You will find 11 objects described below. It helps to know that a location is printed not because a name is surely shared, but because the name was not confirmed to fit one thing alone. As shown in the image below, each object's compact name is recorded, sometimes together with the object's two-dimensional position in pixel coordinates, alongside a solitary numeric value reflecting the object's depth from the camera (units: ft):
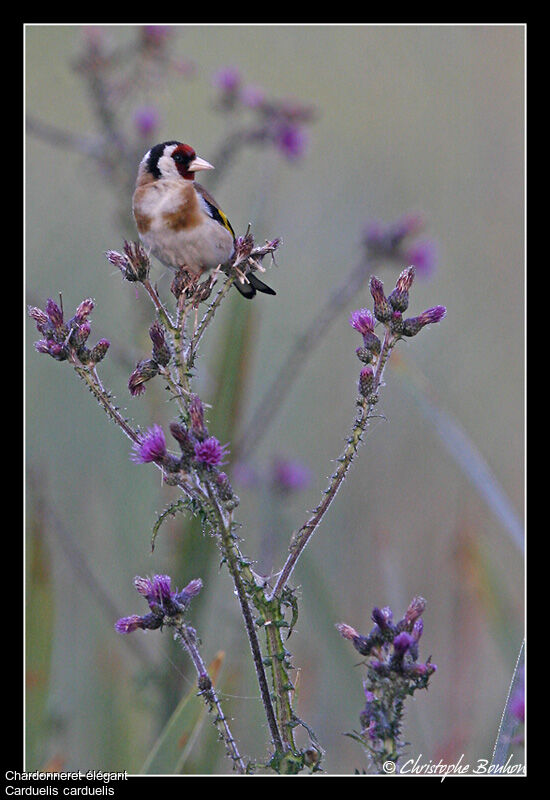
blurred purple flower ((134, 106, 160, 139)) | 25.86
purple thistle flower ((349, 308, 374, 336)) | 14.84
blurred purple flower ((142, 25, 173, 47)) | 25.20
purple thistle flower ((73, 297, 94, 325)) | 15.03
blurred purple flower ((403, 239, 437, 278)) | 27.50
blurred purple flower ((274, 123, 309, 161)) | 26.78
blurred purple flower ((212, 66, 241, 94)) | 26.43
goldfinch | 19.65
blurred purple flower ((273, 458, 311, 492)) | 28.37
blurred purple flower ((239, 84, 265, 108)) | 26.35
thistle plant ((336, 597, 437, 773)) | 12.16
